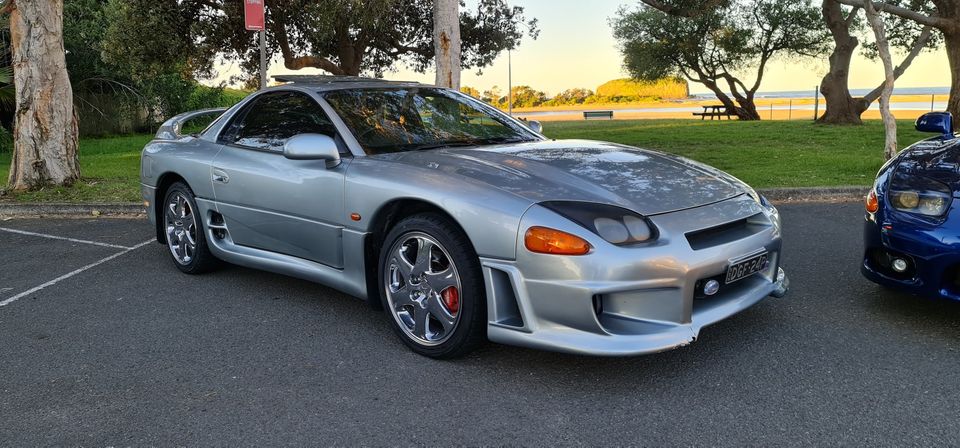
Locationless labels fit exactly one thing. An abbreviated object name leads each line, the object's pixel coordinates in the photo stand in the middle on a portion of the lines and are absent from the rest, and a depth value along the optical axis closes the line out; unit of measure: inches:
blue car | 141.8
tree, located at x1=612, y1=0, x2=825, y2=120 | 1151.6
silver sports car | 124.0
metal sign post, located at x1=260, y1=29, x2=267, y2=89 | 349.5
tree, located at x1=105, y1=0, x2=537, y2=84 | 574.2
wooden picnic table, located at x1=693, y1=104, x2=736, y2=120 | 1327.1
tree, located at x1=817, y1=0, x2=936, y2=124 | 805.2
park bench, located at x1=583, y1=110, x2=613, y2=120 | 1406.3
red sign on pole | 335.9
